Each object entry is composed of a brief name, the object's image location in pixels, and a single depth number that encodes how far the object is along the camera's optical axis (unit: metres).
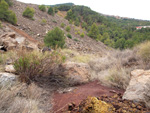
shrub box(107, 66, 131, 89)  3.50
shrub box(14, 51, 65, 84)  3.26
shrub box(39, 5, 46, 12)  26.54
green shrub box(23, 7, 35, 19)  19.12
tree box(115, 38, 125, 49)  34.09
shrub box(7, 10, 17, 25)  14.95
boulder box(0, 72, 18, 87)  2.69
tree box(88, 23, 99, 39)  28.81
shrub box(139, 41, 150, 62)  4.72
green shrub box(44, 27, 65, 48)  11.23
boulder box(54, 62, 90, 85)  3.87
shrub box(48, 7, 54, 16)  26.88
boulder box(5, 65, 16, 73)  3.36
